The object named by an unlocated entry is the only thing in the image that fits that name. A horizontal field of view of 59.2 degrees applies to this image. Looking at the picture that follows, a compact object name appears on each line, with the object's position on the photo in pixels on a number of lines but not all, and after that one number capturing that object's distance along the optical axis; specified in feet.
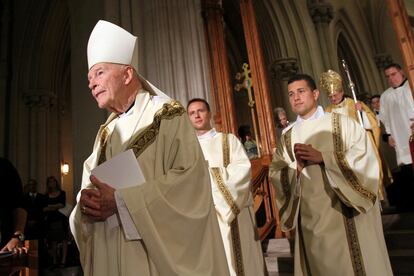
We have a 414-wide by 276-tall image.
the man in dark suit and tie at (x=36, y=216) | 18.38
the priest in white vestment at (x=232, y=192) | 9.05
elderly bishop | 4.43
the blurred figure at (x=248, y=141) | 19.00
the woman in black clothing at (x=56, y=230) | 18.40
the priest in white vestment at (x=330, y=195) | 7.59
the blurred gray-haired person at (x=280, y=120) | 19.78
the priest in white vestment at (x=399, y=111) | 15.40
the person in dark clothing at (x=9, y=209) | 7.87
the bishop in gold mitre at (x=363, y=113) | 14.93
